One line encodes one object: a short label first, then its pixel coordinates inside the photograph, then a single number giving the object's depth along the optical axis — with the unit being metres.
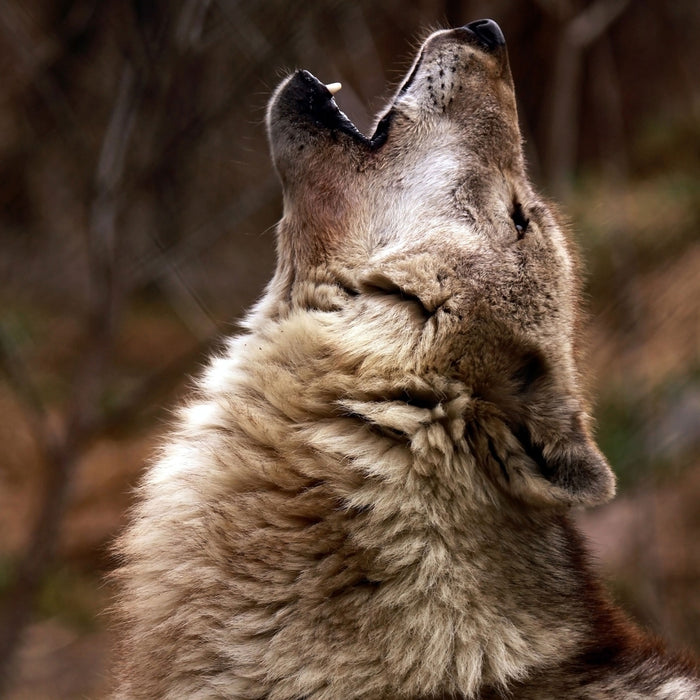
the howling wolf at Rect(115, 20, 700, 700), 5.32
